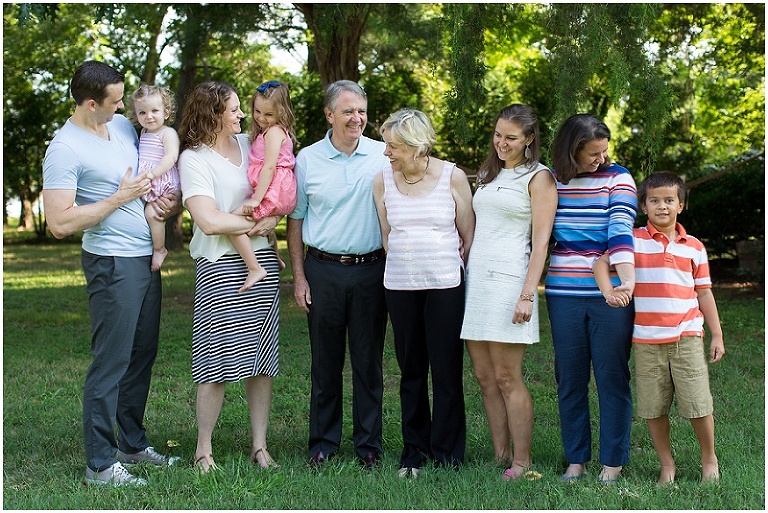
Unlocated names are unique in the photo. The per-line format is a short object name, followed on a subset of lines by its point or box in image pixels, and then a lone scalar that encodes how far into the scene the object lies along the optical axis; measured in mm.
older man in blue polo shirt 4145
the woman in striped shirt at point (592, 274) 3768
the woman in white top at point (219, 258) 4070
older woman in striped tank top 3939
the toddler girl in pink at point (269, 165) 4070
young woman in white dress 3826
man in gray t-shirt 3855
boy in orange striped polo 3760
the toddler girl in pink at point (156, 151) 4105
